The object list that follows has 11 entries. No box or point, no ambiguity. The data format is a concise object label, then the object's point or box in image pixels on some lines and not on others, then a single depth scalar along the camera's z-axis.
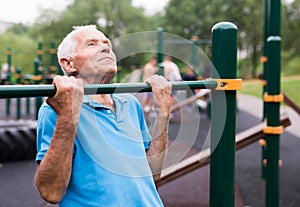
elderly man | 1.02
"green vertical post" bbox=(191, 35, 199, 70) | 9.41
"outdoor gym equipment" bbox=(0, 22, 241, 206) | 1.39
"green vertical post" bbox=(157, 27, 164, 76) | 5.43
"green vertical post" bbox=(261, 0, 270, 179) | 3.81
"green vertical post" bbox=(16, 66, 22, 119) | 7.43
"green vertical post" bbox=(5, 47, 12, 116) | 7.89
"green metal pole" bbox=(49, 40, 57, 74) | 7.37
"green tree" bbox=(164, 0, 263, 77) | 23.73
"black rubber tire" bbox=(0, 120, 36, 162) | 4.38
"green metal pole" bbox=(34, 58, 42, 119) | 6.25
